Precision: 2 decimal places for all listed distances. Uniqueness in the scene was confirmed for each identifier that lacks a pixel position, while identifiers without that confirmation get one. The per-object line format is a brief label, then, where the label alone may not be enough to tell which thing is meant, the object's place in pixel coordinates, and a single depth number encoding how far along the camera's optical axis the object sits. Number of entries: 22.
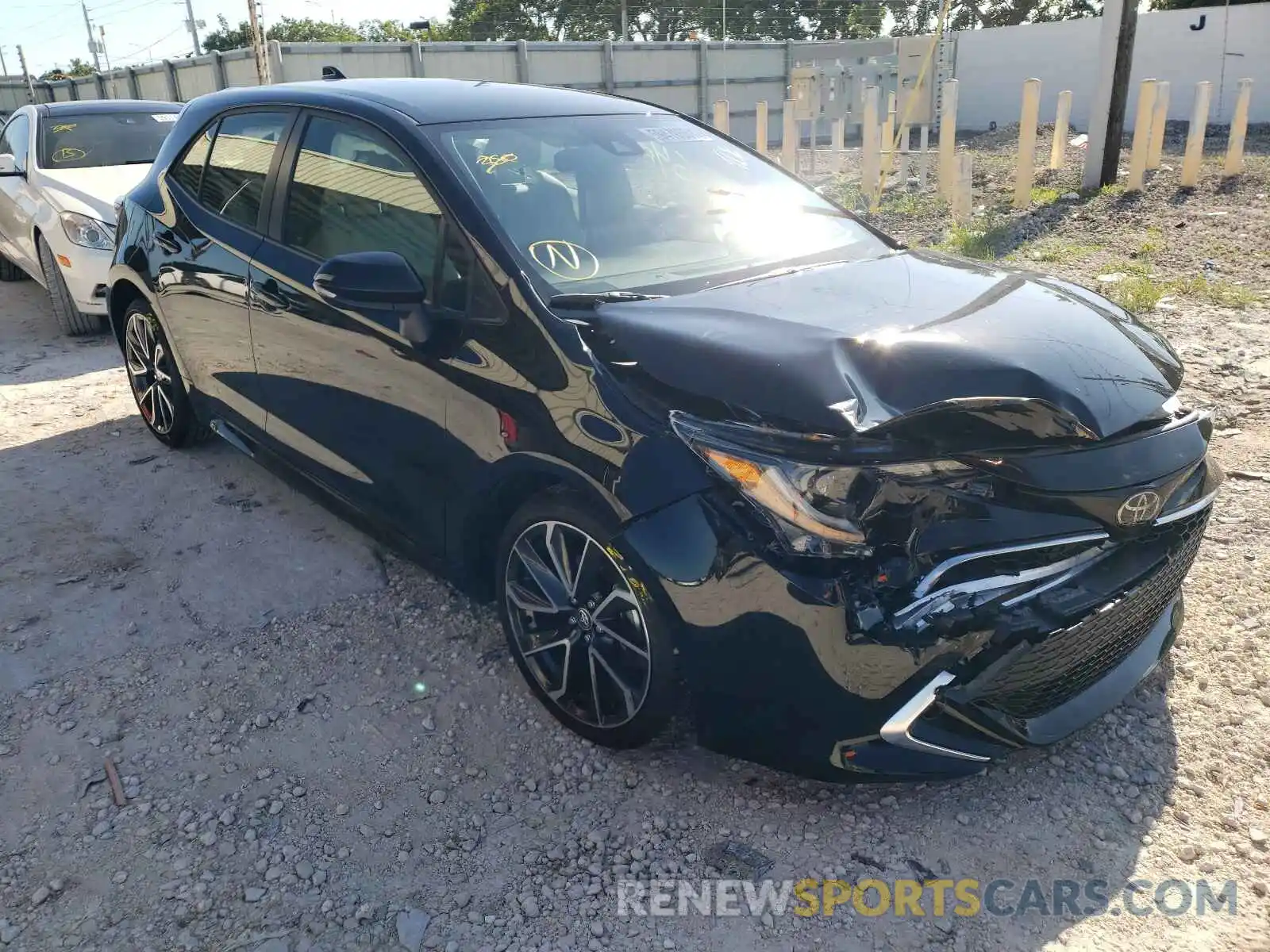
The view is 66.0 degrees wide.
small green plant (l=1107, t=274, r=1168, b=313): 6.54
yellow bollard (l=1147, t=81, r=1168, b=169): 11.19
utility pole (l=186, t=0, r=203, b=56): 39.10
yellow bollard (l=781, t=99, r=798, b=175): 12.95
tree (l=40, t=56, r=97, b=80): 47.51
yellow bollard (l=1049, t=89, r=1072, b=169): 12.88
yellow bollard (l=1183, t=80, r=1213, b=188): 10.57
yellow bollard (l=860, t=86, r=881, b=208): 11.68
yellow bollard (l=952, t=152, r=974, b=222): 9.52
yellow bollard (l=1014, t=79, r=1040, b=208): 10.60
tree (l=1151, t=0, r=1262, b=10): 24.75
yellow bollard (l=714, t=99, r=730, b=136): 13.86
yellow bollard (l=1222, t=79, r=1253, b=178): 11.15
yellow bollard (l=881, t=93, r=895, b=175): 12.83
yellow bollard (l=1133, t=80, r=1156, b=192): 10.92
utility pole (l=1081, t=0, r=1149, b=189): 10.84
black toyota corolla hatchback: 2.20
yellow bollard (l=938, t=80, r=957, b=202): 11.08
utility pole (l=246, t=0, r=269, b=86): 15.82
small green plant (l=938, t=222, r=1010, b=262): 8.62
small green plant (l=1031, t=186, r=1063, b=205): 10.92
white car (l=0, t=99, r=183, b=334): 6.90
